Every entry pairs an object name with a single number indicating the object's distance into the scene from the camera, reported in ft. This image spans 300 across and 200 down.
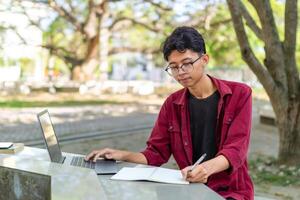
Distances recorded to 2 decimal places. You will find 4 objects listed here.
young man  8.39
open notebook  7.97
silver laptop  8.98
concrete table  7.02
